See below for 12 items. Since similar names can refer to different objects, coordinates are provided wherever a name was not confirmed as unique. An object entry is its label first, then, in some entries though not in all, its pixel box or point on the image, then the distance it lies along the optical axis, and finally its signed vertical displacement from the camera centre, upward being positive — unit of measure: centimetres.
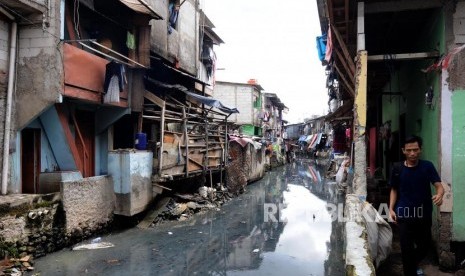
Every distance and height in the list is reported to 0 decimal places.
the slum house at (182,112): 1145 +88
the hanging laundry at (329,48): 835 +211
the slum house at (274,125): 3702 +155
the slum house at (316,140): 4631 -28
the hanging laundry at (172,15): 1391 +473
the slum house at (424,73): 583 +125
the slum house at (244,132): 1798 +37
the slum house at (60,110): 743 +67
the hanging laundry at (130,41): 1026 +272
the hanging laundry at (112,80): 923 +144
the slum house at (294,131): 6944 +131
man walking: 434 -81
